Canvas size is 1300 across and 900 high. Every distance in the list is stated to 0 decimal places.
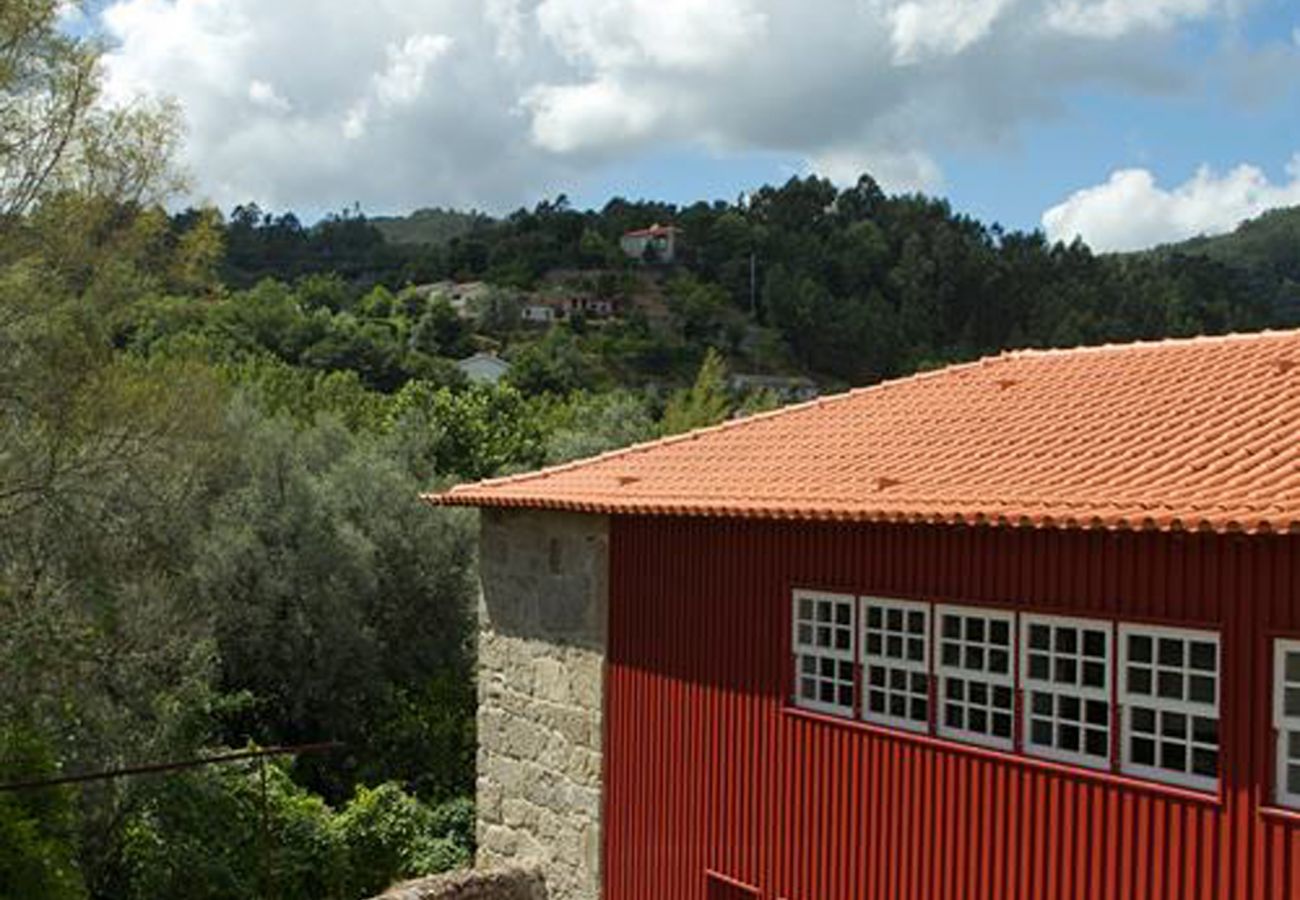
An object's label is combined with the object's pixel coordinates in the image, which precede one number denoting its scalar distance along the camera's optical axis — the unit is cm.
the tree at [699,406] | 4525
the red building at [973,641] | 919
